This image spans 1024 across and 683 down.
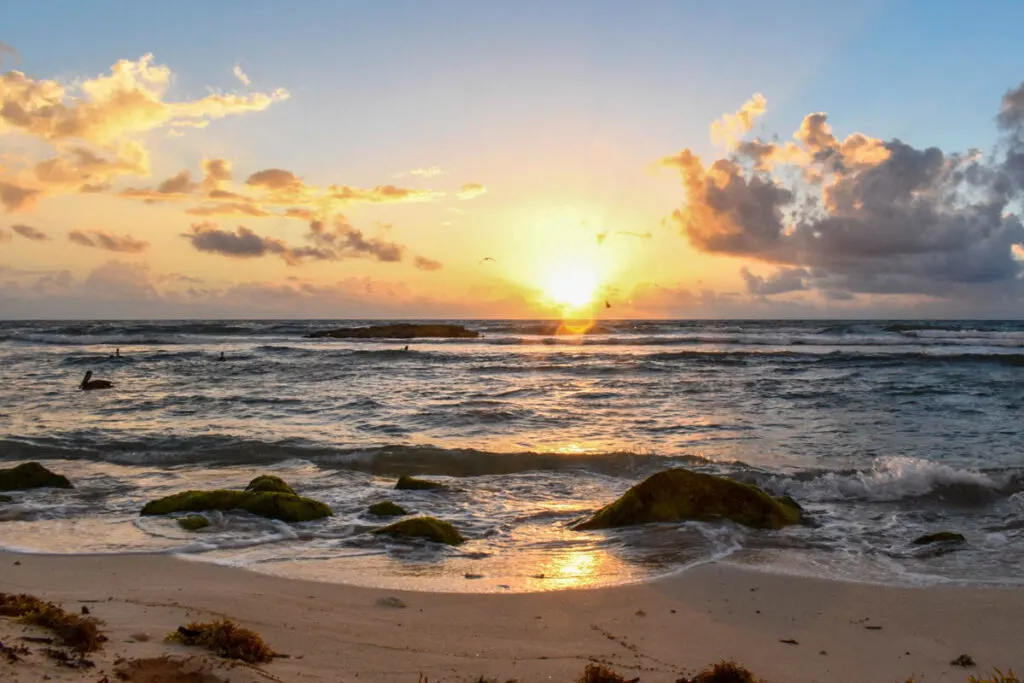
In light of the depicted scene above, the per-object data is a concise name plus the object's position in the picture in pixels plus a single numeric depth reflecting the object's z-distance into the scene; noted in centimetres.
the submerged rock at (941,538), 791
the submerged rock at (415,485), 1089
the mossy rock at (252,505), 879
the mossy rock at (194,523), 823
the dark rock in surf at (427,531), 795
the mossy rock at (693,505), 873
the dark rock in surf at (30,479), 1016
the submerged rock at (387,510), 912
